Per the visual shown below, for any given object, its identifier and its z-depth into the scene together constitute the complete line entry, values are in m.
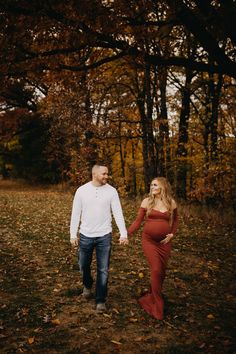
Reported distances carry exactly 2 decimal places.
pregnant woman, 6.04
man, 5.89
